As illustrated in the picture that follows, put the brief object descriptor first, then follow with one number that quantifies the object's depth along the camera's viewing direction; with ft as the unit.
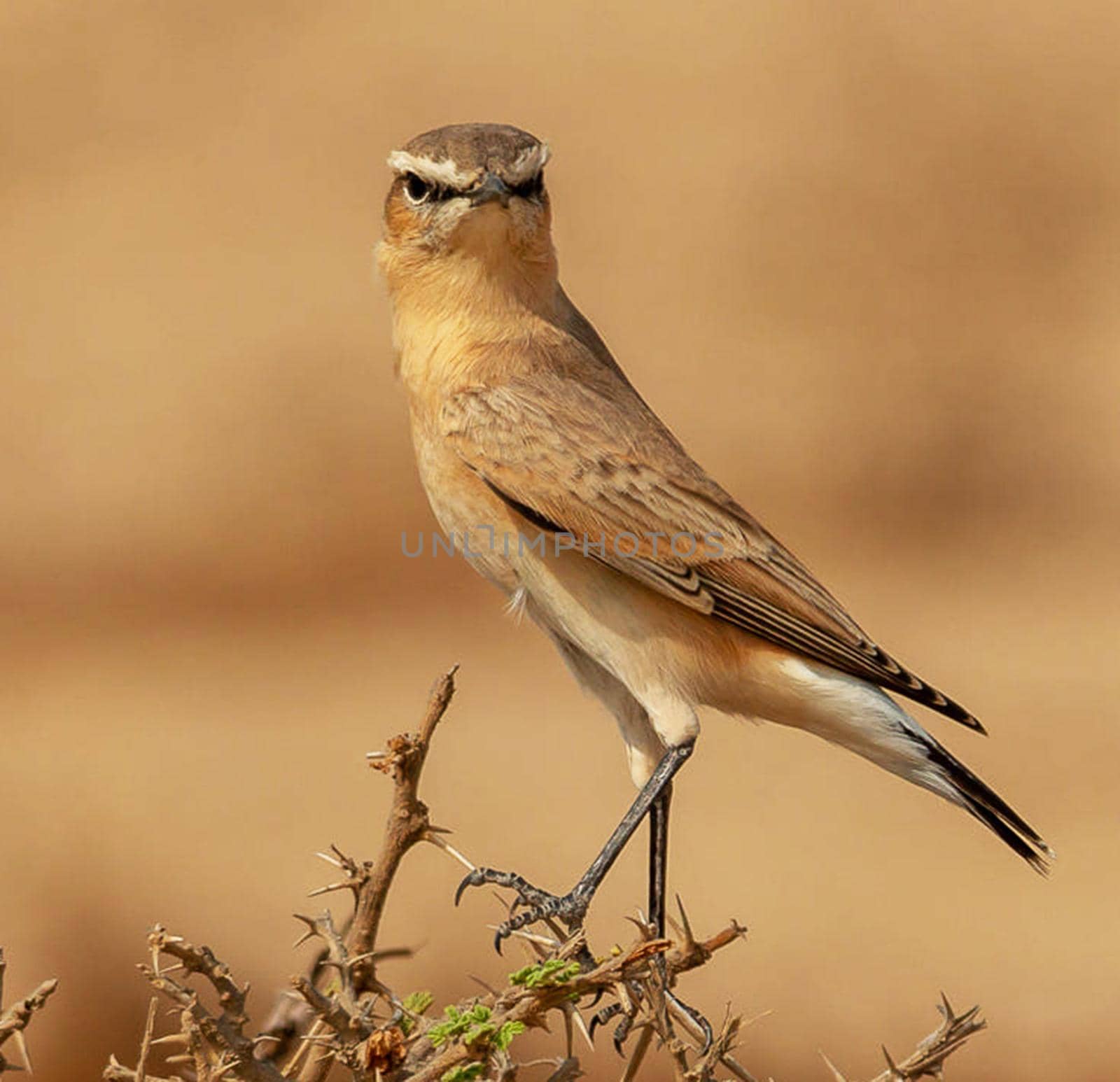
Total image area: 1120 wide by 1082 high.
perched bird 28.73
